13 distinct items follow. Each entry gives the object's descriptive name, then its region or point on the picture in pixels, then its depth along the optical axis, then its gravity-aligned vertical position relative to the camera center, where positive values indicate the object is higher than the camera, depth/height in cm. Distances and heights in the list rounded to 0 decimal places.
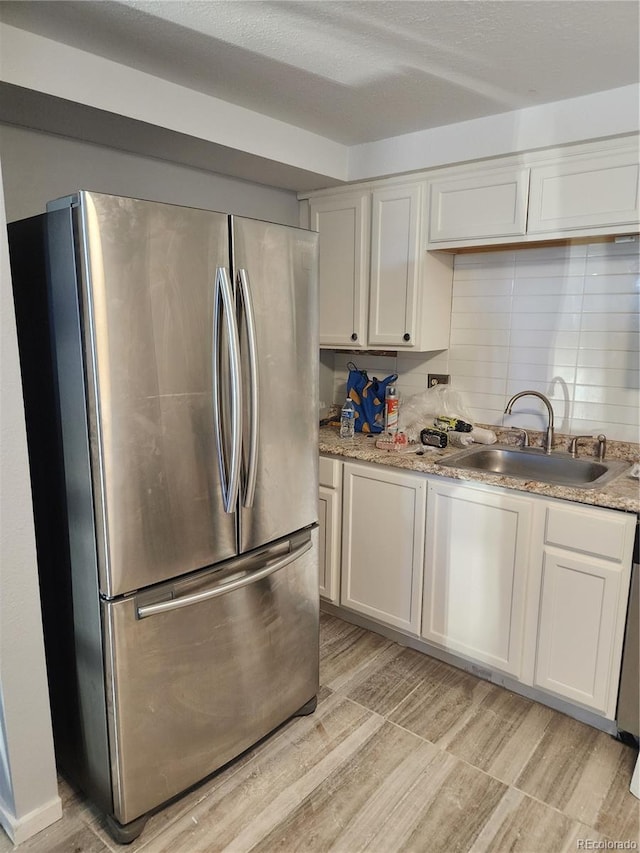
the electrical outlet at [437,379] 298 -28
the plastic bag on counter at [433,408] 290 -42
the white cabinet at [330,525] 272 -95
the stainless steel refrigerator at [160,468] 148 -41
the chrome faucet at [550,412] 256 -40
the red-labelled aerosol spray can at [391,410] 285 -42
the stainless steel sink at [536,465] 242 -60
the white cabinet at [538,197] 211 +50
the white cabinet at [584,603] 195 -96
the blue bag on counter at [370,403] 299 -40
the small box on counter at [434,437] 269 -52
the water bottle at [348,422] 291 -49
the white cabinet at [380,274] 271 +24
